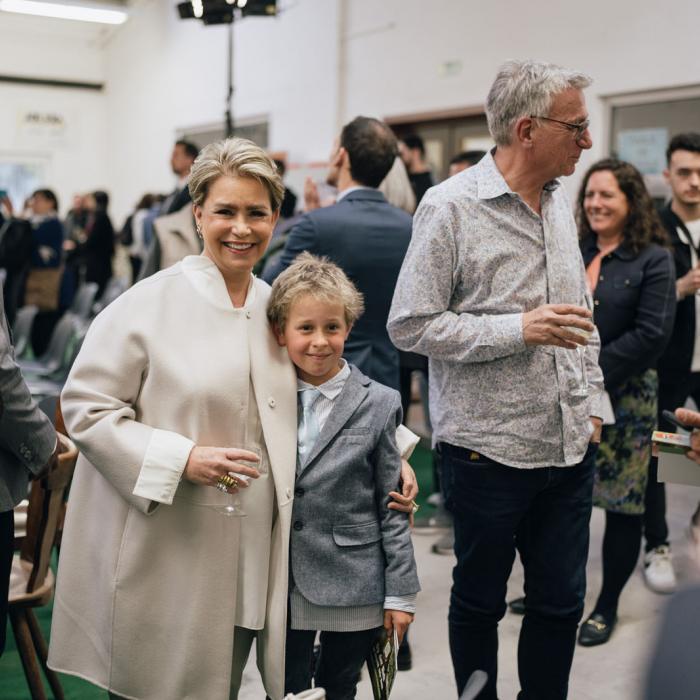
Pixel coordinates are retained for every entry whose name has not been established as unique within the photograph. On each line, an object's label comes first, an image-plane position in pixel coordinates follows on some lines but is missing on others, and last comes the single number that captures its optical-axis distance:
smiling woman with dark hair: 2.94
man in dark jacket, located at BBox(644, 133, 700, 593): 3.49
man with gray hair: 1.93
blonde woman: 1.59
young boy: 1.73
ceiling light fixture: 11.45
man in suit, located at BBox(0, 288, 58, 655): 1.74
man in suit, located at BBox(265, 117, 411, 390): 2.66
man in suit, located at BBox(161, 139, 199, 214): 5.12
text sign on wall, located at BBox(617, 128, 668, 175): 5.82
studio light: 4.59
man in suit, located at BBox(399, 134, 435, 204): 5.51
